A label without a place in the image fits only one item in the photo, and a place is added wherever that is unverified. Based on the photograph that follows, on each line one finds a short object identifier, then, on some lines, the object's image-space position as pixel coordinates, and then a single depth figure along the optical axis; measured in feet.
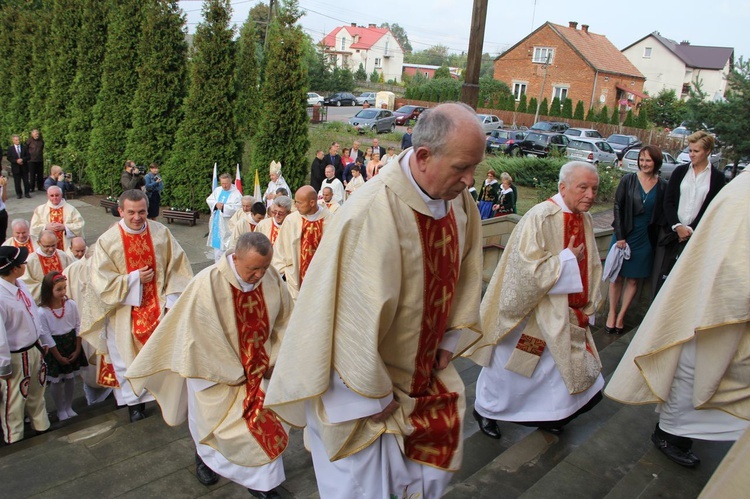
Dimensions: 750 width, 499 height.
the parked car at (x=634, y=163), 75.61
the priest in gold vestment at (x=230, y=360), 12.68
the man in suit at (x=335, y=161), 49.29
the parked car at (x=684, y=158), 83.84
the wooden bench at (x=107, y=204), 49.44
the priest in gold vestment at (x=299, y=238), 22.06
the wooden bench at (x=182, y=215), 47.24
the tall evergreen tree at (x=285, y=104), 48.29
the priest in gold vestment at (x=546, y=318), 13.46
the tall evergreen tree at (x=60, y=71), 56.03
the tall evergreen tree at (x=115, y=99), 50.29
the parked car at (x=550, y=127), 107.96
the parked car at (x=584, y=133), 104.06
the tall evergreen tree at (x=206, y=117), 47.60
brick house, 152.25
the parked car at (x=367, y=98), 169.27
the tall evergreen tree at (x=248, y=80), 56.18
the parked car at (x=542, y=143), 83.25
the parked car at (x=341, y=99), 165.51
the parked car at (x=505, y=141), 84.53
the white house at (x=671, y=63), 183.01
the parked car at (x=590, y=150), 81.10
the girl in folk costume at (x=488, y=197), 39.58
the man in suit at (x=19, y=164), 51.39
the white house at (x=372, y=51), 279.49
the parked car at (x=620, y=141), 95.52
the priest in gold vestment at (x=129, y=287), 17.37
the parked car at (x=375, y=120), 104.01
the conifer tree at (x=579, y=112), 133.80
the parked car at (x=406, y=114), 118.83
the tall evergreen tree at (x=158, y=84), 48.96
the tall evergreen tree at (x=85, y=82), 54.08
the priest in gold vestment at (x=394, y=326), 7.38
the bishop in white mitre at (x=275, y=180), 39.79
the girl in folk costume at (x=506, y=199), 38.60
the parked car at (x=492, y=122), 112.68
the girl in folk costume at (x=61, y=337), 18.70
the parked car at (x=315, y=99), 149.79
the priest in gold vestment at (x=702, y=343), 11.07
